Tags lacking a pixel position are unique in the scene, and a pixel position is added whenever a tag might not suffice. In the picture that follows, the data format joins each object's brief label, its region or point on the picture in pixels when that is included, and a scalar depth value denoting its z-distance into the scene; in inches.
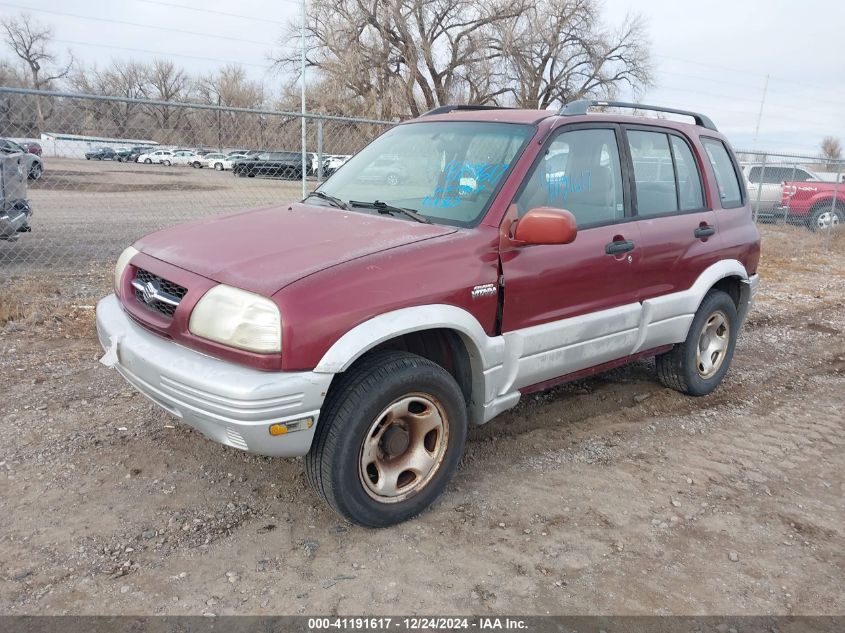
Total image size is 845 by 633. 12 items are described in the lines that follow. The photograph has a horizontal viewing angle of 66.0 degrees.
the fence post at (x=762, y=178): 541.2
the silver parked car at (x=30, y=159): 334.9
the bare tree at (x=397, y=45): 1403.8
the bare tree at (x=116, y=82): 1978.3
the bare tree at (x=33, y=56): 2457.8
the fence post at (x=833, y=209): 533.3
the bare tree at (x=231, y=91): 1774.1
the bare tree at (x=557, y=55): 1437.0
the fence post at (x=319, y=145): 288.1
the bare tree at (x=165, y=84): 2342.5
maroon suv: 102.0
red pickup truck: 594.9
